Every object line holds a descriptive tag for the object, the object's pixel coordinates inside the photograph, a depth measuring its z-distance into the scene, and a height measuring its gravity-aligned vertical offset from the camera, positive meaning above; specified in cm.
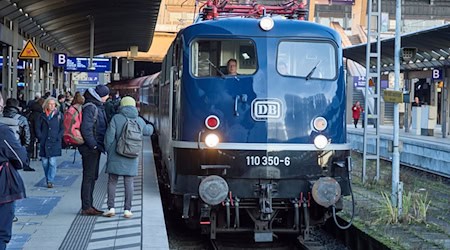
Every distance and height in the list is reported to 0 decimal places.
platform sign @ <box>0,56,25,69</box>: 2874 +181
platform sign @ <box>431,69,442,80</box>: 2876 +155
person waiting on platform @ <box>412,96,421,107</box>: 3522 +42
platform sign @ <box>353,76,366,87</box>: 3540 +159
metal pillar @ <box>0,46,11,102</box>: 2147 +108
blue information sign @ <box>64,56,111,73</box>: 3009 +190
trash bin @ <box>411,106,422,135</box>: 3175 -39
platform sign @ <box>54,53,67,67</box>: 3023 +207
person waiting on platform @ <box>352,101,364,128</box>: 3843 -7
